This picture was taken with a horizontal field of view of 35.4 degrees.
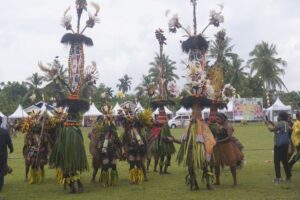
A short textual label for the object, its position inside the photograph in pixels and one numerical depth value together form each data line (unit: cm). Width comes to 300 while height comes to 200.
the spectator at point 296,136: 1187
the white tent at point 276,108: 4632
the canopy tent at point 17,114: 4694
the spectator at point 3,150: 1048
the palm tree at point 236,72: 6381
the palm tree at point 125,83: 10744
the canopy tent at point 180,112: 5223
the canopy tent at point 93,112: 4976
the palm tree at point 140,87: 6582
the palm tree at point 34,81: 7783
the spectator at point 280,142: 1105
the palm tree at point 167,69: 7035
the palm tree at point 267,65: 6550
